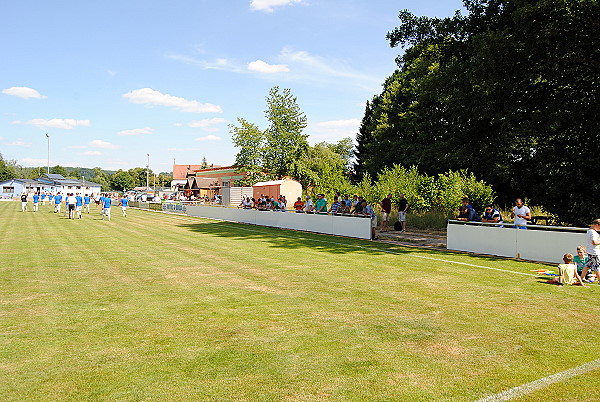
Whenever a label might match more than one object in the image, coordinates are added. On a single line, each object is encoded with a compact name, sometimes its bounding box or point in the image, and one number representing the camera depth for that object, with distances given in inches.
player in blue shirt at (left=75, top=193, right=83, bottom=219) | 1317.2
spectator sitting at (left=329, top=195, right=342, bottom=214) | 906.1
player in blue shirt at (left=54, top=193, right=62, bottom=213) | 1684.3
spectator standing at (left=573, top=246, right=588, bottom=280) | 408.8
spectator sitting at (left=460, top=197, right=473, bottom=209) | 633.6
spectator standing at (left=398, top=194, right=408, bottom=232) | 916.0
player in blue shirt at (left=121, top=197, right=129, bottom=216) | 1446.2
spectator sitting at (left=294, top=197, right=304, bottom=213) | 1074.1
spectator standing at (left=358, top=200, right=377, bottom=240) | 785.6
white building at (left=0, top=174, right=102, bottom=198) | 3980.6
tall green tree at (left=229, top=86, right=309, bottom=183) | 2529.5
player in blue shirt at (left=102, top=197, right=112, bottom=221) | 1279.0
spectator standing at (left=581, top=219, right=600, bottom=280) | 392.8
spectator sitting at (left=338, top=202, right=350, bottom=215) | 885.2
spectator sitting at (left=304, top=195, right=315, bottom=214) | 992.4
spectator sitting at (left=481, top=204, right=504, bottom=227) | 595.1
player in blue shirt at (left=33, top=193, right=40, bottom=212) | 1677.8
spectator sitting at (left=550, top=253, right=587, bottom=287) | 383.2
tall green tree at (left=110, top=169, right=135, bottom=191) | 5664.4
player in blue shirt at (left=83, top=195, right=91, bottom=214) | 1558.8
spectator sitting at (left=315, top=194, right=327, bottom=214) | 949.1
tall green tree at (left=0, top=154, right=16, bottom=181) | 4898.9
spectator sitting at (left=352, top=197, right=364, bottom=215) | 852.0
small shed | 2158.7
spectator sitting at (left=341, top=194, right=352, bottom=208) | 893.8
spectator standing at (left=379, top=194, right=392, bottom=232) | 941.8
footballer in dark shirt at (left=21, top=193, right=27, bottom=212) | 1687.0
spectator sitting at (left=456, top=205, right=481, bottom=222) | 626.2
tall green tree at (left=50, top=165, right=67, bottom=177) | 6021.2
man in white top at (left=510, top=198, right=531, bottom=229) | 547.5
